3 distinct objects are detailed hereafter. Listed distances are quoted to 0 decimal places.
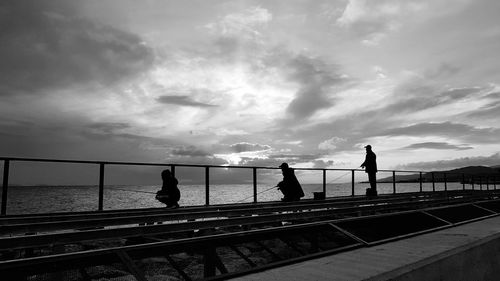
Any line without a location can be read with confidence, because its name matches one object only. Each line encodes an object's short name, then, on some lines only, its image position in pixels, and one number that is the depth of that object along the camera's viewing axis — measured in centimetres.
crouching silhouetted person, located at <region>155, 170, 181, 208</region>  1107
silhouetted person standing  1786
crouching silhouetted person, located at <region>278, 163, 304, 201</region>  1349
